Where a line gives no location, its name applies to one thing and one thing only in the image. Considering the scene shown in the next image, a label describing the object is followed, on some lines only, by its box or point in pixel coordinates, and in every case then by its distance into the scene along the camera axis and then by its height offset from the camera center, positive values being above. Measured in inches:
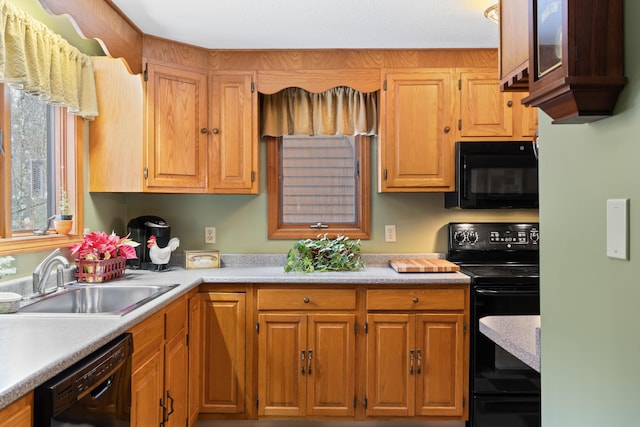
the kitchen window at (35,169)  82.7 +9.2
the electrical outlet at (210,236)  127.9 -6.0
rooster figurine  111.3 -9.6
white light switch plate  29.6 -0.9
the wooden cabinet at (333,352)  104.7 -31.2
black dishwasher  45.3 -19.8
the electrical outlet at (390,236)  127.7 -6.0
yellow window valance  77.8 +28.3
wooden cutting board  108.9 -12.4
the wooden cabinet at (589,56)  29.5 +10.1
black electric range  102.0 -33.8
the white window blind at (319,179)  127.6 +9.8
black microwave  112.7 +9.6
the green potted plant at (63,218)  95.0 -0.8
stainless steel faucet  78.4 -9.9
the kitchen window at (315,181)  126.9 +9.2
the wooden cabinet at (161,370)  70.8 -26.9
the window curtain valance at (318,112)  123.3 +27.3
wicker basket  93.9 -11.5
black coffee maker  115.0 -5.2
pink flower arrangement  95.1 -7.0
